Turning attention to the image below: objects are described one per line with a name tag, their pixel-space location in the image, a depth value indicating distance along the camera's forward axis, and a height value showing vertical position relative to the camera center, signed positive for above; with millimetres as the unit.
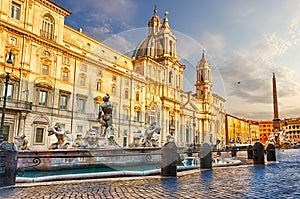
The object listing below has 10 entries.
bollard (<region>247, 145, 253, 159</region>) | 17562 -1066
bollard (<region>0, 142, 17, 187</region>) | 6168 -755
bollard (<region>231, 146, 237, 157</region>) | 23705 -1357
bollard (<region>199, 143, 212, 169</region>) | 10169 -966
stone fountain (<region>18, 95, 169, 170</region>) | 11358 -694
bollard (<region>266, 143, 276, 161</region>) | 14496 -914
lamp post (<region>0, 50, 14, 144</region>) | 14100 +144
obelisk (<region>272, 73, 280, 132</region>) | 48188 +5498
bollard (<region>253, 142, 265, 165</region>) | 12281 -835
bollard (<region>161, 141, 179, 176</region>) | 7848 -725
